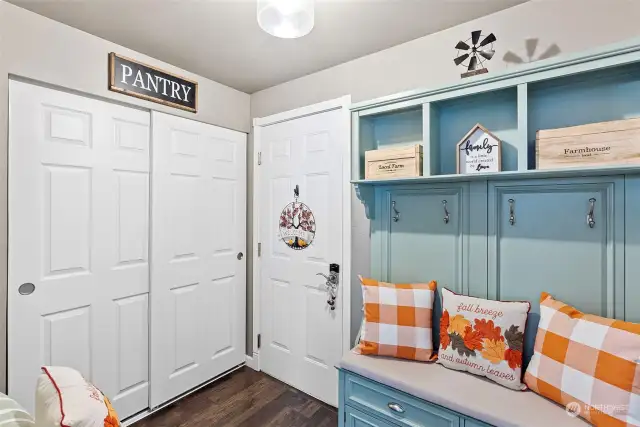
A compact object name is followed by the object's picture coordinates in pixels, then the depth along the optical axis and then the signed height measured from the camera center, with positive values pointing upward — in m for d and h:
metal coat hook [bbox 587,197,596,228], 1.42 +0.00
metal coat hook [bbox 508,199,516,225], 1.61 +0.00
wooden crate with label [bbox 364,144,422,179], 1.70 +0.27
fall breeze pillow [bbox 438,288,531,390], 1.43 -0.57
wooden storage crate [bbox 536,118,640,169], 1.19 +0.26
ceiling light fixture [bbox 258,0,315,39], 1.22 +0.74
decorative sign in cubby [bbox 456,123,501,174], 1.53 +0.29
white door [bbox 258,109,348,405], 2.31 -0.30
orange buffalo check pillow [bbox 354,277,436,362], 1.68 -0.57
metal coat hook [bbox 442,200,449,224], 1.80 +0.00
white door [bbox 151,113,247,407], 2.27 -0.31
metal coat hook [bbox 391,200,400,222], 1.99 +0.00
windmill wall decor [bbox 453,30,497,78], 1.55 +0.81
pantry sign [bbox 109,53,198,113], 2.03 +0.86
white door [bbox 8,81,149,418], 1.69 -0.17
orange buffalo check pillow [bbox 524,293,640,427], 1.11 -0.55
